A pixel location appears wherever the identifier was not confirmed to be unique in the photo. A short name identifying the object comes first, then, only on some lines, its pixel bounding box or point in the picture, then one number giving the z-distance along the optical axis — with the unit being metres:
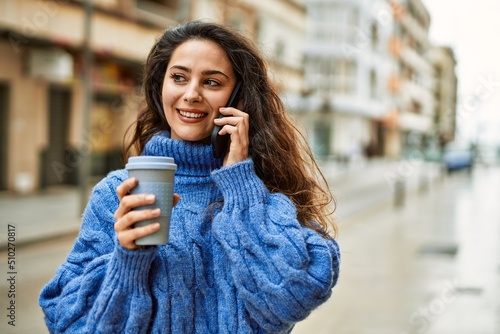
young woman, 1.58
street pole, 11.71
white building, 41.69
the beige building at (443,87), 53.97
